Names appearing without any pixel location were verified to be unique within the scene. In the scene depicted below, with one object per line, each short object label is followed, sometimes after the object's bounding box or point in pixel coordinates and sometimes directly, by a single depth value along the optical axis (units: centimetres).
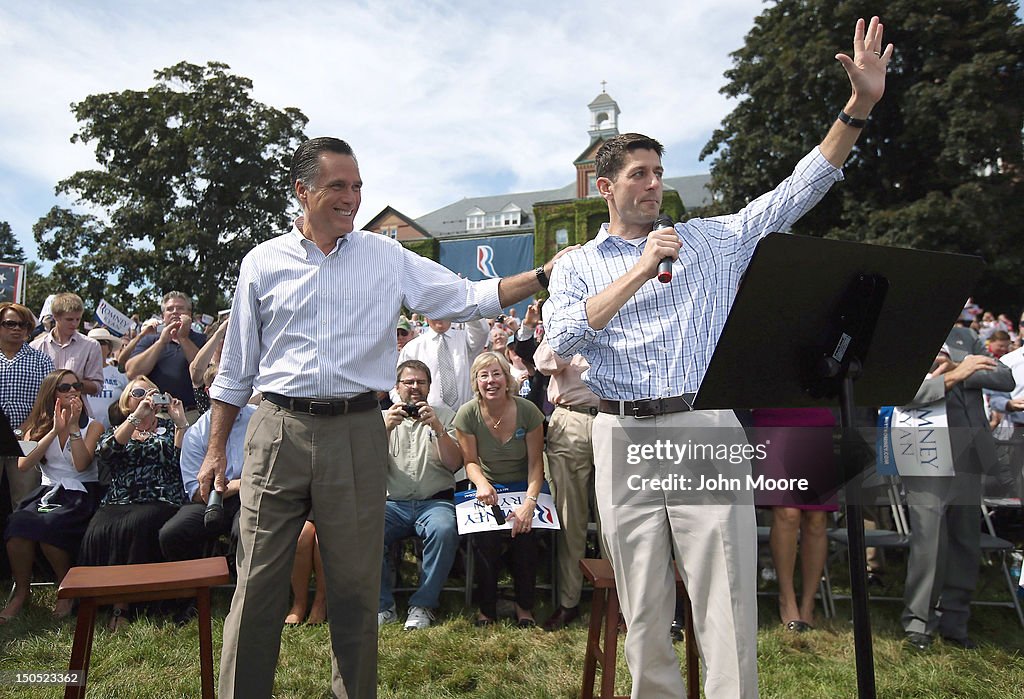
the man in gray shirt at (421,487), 483
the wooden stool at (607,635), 293
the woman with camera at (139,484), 486
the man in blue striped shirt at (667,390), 226
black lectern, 181
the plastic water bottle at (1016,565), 525
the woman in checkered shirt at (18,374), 555
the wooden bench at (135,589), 286
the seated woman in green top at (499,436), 502
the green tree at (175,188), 2744
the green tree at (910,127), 1838
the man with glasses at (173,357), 620
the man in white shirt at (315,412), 276
